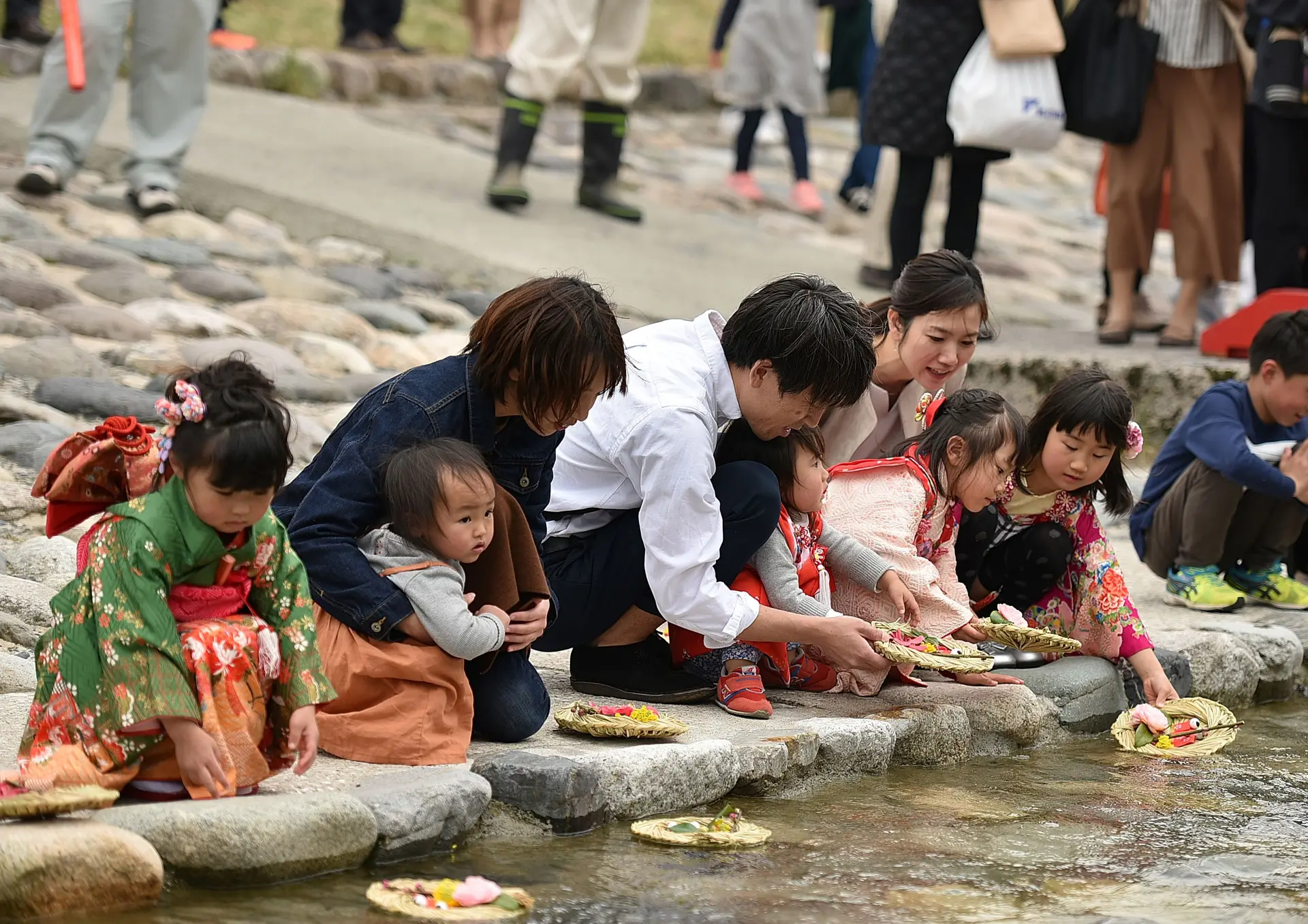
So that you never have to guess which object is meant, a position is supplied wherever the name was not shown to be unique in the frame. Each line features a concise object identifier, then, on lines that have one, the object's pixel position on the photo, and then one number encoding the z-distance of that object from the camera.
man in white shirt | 5.73
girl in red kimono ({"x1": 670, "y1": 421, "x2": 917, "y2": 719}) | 6.16
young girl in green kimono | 4.33
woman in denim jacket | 5.16
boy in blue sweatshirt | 8.30
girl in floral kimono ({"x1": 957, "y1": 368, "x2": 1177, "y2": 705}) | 6.93
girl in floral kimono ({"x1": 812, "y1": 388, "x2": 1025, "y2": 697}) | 6.62
